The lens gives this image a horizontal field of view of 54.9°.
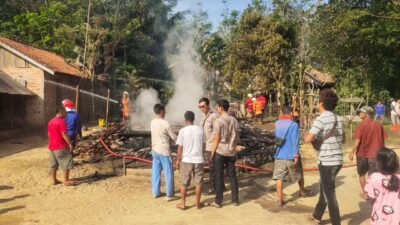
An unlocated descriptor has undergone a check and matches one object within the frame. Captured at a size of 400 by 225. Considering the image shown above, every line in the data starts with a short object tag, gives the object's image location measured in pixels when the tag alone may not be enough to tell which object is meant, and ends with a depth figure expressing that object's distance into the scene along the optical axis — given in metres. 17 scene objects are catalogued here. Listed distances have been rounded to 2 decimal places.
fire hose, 8.97
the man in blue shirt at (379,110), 22.34
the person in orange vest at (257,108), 20.38
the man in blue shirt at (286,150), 6.53
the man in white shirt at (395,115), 18.58
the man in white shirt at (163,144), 7.06
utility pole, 23.30
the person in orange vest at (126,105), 16.47
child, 3.76
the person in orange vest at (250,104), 22.23
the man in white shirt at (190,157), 6.49
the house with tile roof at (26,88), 18.17
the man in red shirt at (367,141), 6.64
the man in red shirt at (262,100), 20.93
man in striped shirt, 5.11
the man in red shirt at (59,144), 7.91
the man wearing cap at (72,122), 8.93
